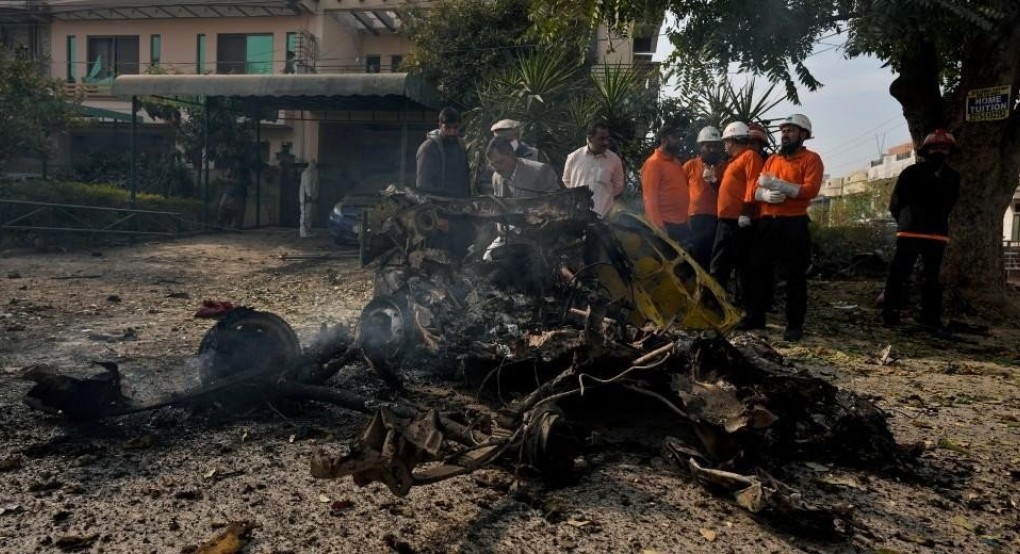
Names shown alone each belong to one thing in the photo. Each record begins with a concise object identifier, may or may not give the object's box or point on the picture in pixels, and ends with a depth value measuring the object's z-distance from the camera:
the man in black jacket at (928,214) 6.78
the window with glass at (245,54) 24.48
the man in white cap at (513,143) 6.02
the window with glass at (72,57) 26.70
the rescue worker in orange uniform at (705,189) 7.34
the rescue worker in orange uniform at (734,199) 6.59
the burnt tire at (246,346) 3.83
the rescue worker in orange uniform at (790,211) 6.12
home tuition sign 7.60
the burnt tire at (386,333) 4.10
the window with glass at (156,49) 25.77
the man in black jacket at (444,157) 6.61
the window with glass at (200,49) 25.28
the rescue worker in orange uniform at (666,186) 7.17
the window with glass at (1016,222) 25.97
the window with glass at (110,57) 26.09
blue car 14.15
